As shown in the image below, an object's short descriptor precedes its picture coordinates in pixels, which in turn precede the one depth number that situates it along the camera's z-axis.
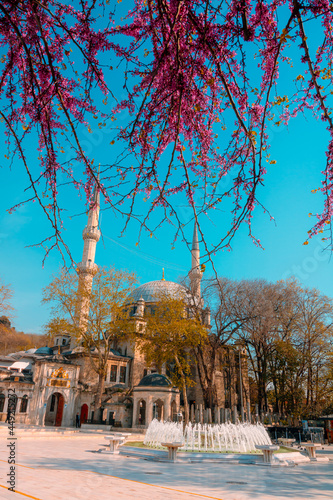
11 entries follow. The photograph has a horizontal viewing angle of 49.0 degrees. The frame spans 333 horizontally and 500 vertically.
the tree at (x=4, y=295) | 24.05
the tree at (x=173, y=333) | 25.28
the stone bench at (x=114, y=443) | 12.77
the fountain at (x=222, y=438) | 14.68
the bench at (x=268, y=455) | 10.66
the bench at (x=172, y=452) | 10.80
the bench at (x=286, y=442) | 17.08
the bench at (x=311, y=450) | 13.20
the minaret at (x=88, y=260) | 30.16
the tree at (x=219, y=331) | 25.70
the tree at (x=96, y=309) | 26.98
